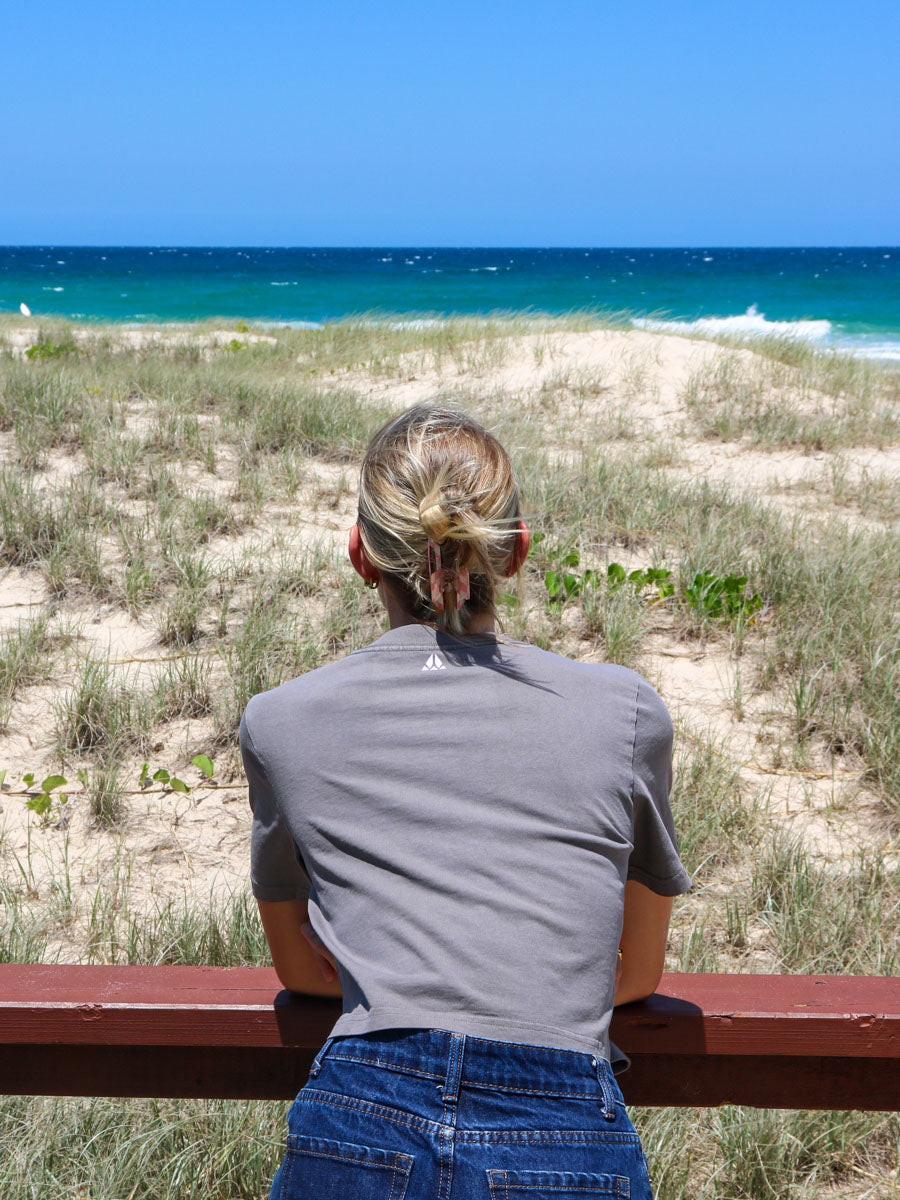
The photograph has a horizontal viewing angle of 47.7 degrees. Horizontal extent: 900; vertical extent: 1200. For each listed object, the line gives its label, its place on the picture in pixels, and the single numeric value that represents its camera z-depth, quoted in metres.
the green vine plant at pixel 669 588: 4.40
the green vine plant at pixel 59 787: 3.21
